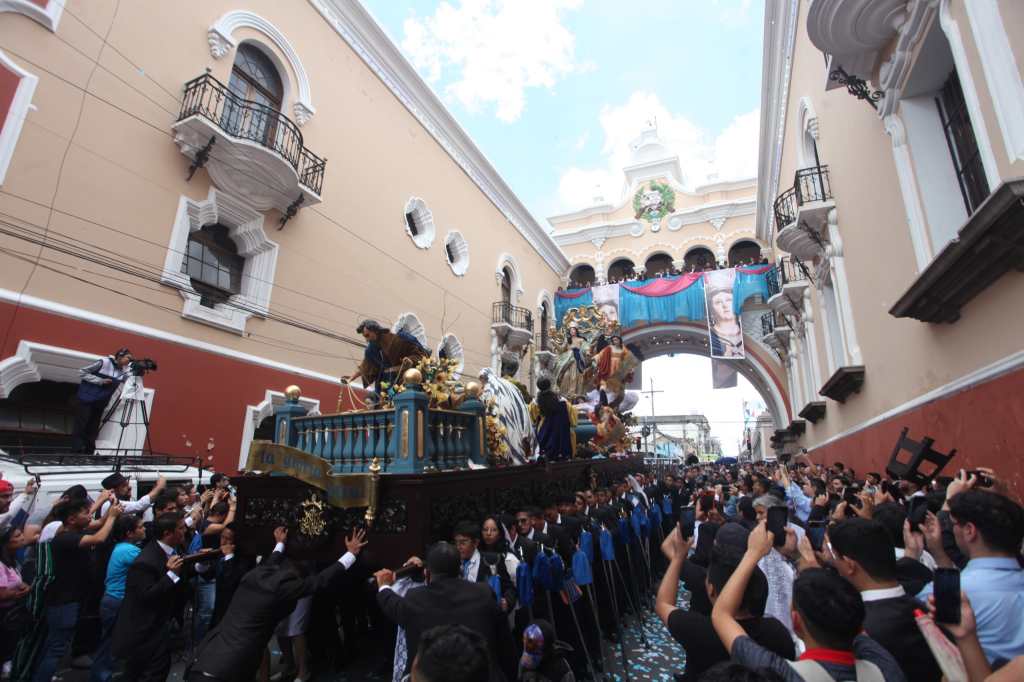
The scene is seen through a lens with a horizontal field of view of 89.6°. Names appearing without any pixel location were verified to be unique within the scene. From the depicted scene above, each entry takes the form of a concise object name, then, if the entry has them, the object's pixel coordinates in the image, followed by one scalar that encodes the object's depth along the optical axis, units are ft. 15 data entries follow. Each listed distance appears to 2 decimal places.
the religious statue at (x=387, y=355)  16.49
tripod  20.81
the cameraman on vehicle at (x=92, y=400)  18.98
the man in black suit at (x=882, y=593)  5.83
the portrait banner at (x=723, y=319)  66.44
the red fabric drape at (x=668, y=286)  70.18
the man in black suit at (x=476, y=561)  10.61
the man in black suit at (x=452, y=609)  7.62
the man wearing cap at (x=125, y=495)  14.15
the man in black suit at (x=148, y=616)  9.80
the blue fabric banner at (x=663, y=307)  69.77
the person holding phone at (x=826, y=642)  4.80
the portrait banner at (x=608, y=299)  72.38
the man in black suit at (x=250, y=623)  8.66
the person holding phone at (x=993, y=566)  5.45
